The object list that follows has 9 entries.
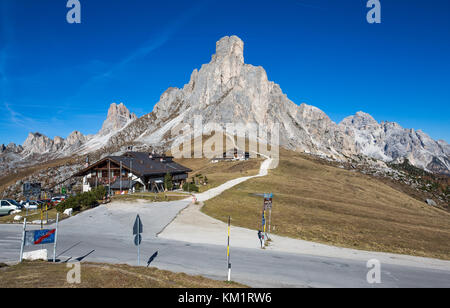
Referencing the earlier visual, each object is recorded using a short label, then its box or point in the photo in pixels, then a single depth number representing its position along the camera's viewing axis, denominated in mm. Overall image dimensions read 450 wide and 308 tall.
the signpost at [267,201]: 26945
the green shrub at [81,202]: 33000
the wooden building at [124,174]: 52578
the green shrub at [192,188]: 53206
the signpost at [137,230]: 15391
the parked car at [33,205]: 36562
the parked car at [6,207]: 34750
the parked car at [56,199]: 46044
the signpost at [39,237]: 14527
